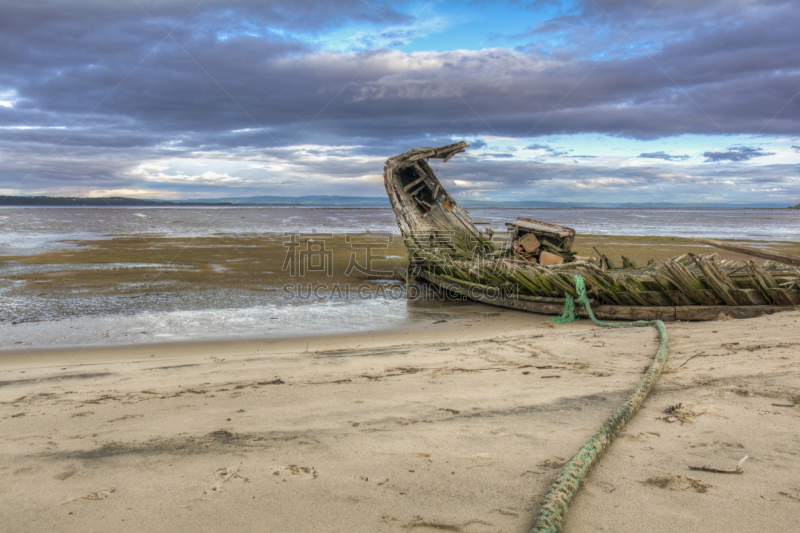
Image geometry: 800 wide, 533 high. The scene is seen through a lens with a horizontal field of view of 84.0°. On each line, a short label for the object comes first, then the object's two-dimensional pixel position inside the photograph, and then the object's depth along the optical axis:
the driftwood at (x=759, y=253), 6.81
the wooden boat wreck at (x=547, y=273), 6.99
